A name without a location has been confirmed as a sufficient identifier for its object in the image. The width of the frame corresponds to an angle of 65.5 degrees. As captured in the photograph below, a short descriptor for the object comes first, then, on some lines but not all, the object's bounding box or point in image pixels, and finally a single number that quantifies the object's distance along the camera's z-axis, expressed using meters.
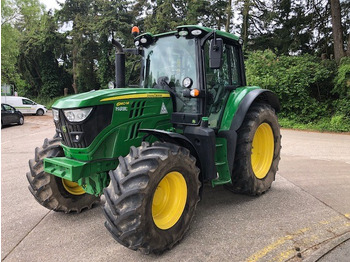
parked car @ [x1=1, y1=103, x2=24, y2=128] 15.69
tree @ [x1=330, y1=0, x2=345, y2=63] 14.27
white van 21.88
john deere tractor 2.58
